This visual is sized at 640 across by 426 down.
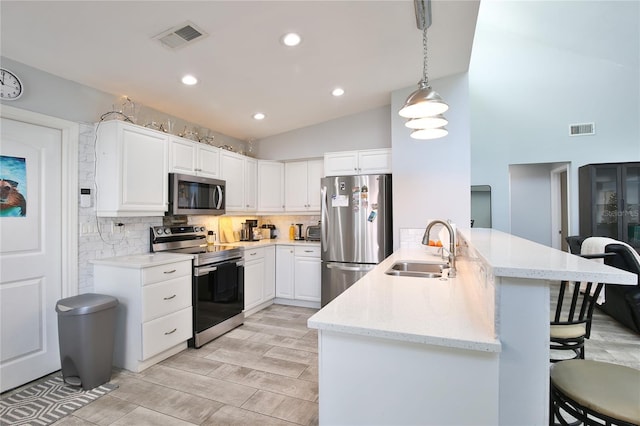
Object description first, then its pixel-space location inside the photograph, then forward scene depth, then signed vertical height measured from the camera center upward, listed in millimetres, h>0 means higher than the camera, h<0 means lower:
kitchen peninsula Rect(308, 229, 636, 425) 980 -476
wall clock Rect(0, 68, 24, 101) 2180 +949
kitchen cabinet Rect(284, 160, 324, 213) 4539 +439
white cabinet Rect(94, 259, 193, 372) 2512 -778
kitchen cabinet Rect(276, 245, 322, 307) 4215 -813
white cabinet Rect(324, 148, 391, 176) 3867 +669
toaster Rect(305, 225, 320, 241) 4503 -245
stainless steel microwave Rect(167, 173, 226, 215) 3084 +229
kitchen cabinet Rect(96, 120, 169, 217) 2643 +416
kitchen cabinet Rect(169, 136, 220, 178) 3140 +638
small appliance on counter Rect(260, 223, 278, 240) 4887 -257
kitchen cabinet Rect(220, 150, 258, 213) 3924 +482
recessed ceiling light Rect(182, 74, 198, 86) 2783 +1245
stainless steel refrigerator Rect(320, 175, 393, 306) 3693 -161
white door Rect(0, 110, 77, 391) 2268 -227
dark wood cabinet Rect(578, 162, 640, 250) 4684 +170
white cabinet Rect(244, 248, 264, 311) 3822 -782
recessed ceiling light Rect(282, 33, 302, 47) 2400 +1385
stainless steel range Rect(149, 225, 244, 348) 3023 -651
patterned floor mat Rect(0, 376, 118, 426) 1952 -1254
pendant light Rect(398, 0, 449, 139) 1747 +617
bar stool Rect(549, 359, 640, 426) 1073 -669
